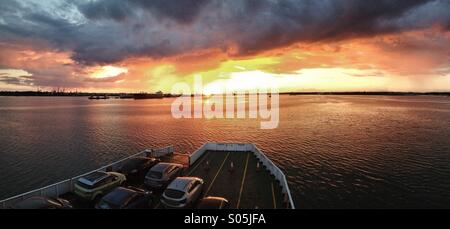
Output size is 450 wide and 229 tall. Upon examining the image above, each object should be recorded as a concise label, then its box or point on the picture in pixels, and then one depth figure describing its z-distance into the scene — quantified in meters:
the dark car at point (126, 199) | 13.94
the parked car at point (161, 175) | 18.55
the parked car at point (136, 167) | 20.72
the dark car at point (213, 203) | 13.89
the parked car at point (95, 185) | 16.44
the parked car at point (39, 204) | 12.63
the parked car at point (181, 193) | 15.21
